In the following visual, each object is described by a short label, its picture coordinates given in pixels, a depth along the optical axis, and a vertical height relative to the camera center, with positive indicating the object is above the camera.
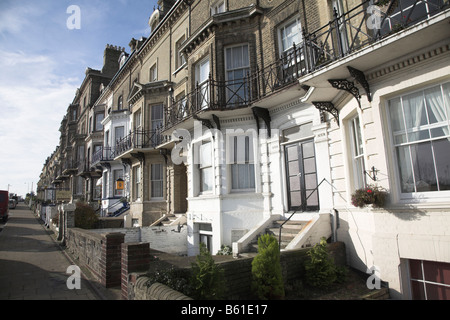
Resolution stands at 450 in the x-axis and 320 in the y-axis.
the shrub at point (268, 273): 5.09 -1.35
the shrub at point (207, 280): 4.46 -1.25
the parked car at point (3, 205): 25.27 +0.19
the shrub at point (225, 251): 9.90 -1.81
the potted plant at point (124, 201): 20.28 +0.08
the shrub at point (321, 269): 5.97 -1.57
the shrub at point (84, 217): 13.28 -0.60
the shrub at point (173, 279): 4.40 -1.21
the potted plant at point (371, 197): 5.80 -0.10
